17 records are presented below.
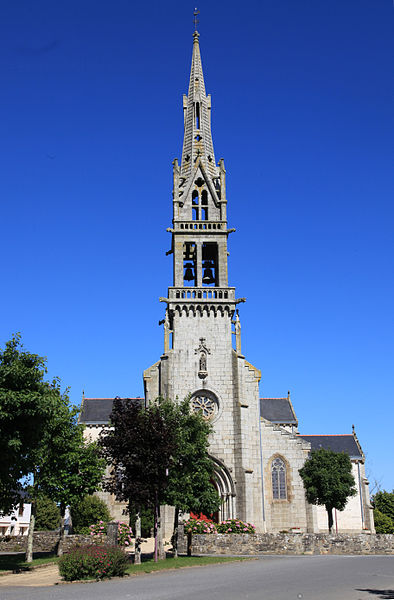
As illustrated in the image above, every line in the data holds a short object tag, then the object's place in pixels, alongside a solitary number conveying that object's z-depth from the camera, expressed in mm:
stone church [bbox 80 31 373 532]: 41375
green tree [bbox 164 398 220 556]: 28391
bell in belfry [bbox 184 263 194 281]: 47562
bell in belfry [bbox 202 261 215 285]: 47656
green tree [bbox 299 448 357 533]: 40969
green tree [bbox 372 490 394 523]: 60312
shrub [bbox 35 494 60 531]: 55906
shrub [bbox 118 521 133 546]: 31297
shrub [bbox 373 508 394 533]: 57338
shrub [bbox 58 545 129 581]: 19766
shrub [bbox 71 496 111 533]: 45812
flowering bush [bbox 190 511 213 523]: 38131
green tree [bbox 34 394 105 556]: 32312
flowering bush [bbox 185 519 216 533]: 29236
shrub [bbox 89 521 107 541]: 30766
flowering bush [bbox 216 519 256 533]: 32694
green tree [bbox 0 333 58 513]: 22984
